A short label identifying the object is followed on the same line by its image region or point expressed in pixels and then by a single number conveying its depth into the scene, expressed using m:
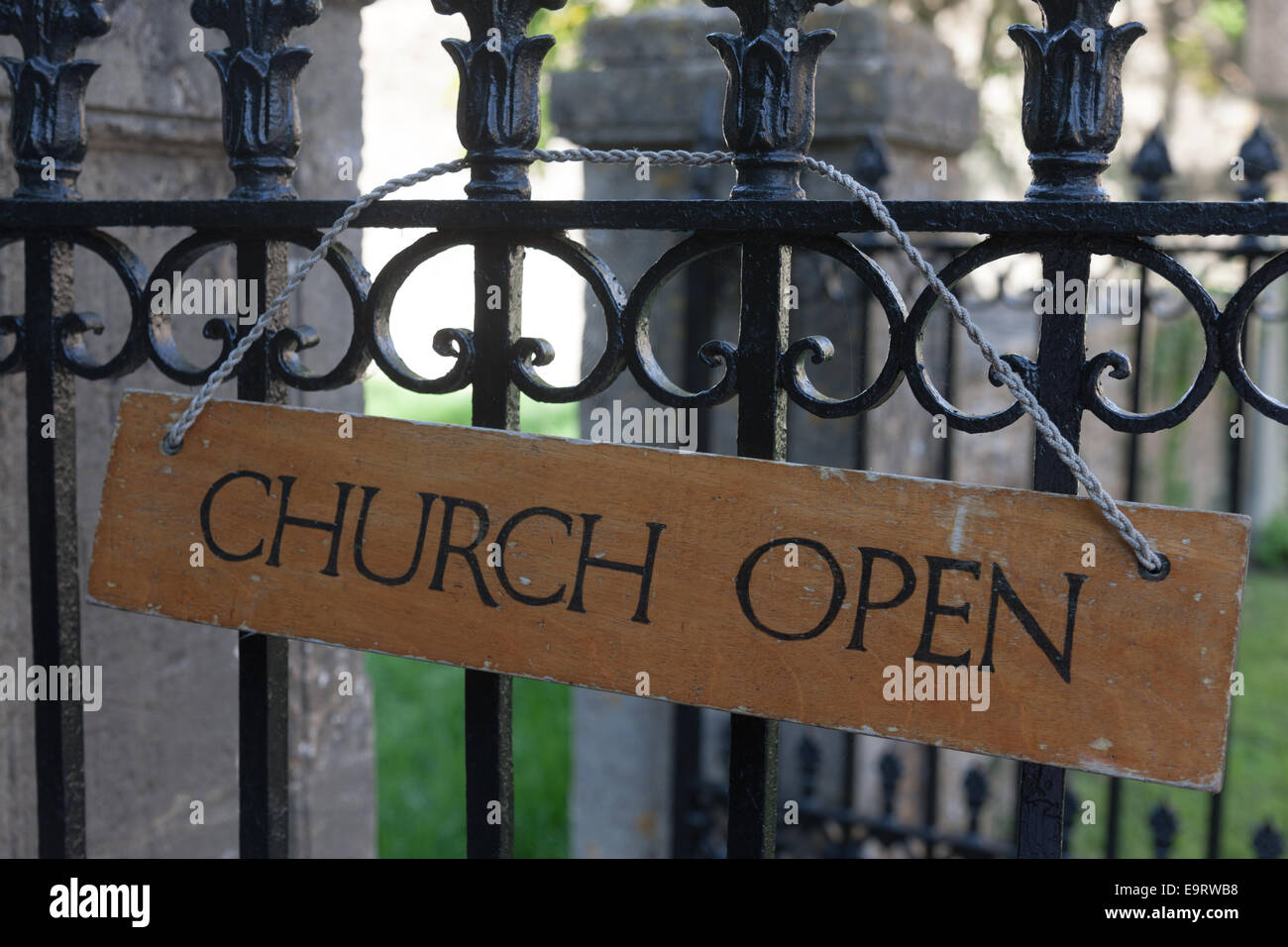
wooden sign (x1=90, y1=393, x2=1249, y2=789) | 1.01
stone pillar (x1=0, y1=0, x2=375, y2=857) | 1.79
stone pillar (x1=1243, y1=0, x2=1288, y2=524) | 7.92
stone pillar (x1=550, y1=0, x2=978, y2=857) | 2.78
